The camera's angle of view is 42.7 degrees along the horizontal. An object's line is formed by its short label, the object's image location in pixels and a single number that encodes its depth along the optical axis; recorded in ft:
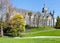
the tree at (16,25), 44.73
